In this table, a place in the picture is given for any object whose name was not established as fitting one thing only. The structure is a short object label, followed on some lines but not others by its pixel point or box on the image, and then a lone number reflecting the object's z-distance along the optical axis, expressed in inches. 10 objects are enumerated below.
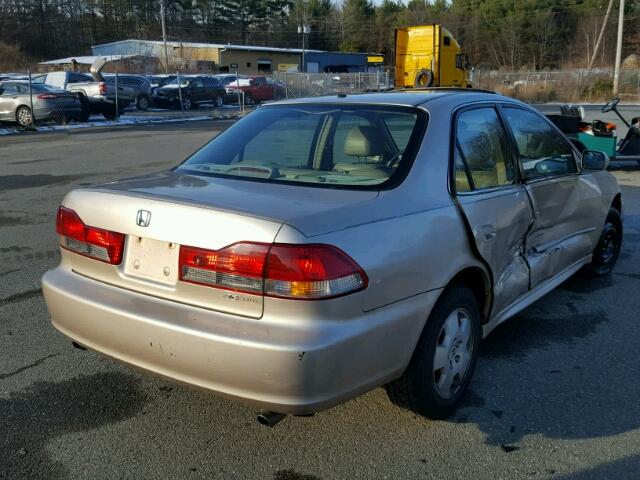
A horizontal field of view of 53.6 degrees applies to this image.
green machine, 440.8
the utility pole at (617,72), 1682.1
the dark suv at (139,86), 1128.2
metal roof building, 2544.3
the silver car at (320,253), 98.7
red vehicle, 1405.0
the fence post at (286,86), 1410.9
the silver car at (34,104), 812.0
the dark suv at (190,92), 1254.9
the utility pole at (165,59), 2154.3
